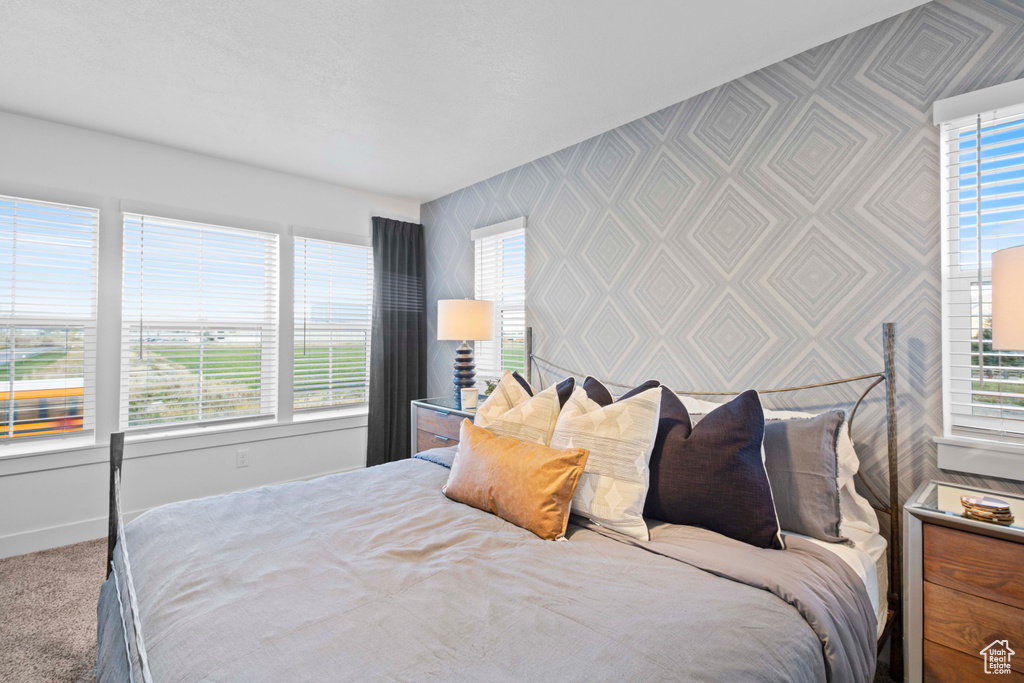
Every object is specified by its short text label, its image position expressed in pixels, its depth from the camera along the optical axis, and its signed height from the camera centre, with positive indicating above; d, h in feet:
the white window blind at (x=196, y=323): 10.57 +0.40
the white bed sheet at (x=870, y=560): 4.84 -2.26
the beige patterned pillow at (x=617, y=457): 5.24 -1.29
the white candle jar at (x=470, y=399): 10.87 -1.29
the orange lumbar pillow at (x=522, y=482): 5.24 -1.63
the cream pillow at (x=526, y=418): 6.40 -1.05
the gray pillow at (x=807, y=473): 5.23 -1.44
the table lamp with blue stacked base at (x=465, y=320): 11.21 +0.52
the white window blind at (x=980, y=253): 5.54 +1.12
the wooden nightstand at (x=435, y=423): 10.66 -1.90
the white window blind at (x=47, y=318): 9.19 +0.42
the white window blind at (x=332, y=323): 12.94 +0.52
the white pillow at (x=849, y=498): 5.45 -1.82
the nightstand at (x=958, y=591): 4.25 -2.29
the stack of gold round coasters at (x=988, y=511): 4.40 -1.54
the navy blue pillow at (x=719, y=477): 4.91 -1.43
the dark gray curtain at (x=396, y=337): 13.85 +0.14
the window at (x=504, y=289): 11.85 +1.41
